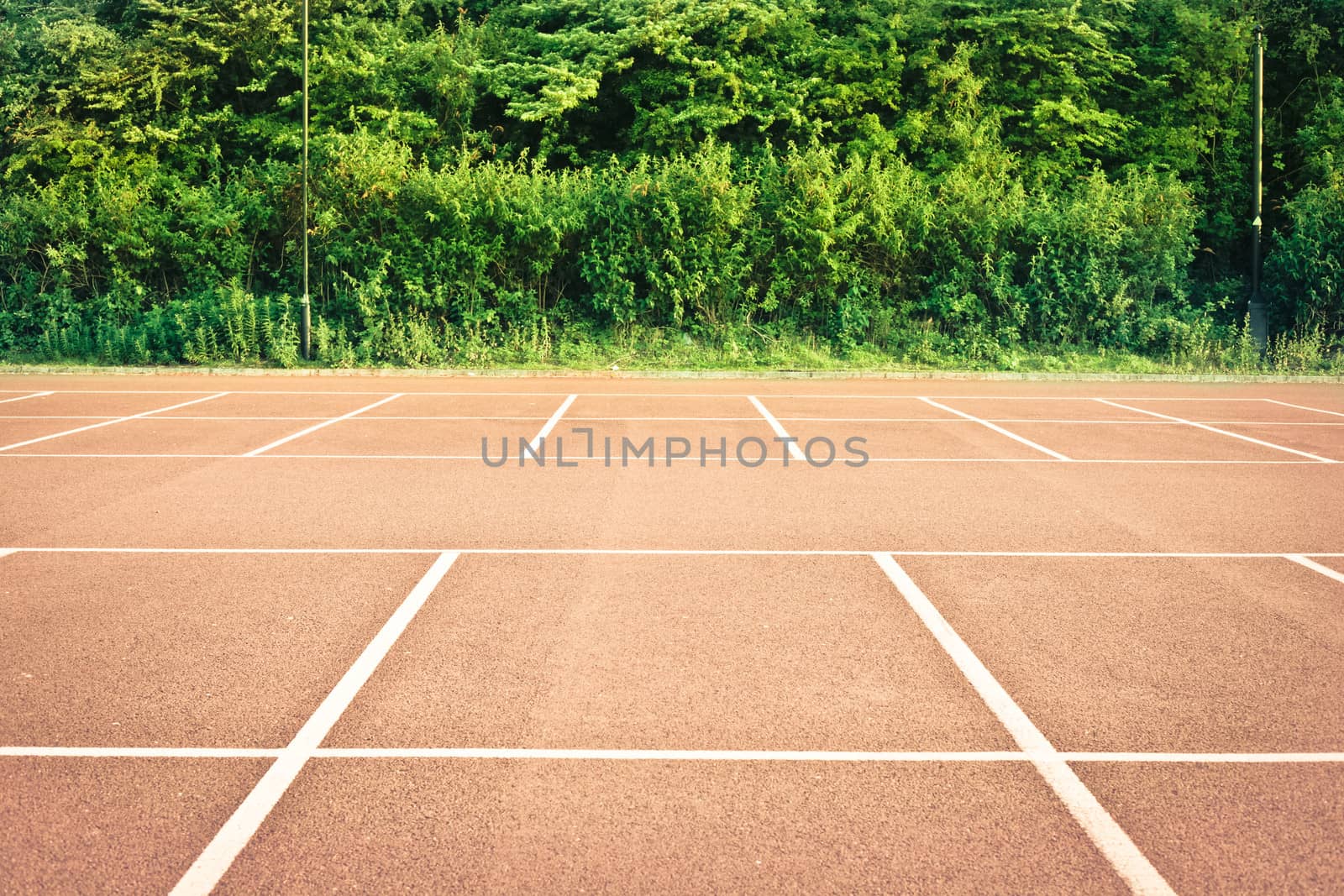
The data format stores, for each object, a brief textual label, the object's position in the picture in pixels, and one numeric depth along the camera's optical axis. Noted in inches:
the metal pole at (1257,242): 1061.8
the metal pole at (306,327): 1016.9
